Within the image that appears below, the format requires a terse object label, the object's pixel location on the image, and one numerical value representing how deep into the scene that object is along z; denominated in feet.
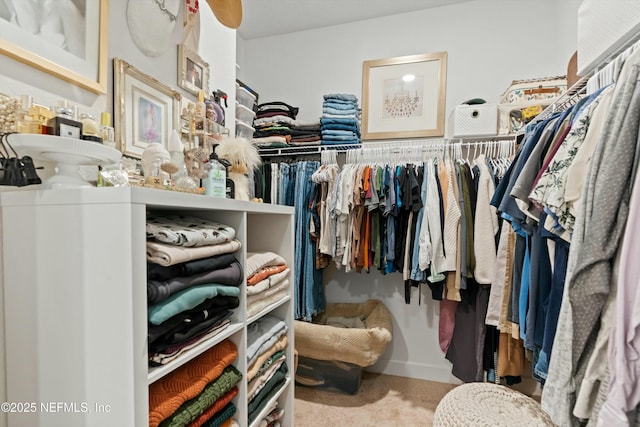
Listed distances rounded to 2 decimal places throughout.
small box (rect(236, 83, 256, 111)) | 6.91
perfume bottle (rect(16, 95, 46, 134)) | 2.25
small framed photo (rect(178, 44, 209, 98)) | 4.02
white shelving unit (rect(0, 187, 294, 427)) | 1.89
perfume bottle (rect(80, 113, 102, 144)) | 2.49
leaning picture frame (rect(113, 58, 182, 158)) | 3.19
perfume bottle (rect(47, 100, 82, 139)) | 2.26
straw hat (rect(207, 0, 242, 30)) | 4.05
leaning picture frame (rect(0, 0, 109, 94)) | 2.35
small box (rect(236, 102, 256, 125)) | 6.79
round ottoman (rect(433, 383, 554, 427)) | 3.80
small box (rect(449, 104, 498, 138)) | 6.16
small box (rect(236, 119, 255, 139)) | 6.76
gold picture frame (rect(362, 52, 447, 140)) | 7.25
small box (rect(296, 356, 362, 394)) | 6.40
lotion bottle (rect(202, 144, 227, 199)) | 3.16
